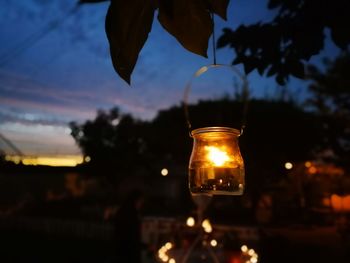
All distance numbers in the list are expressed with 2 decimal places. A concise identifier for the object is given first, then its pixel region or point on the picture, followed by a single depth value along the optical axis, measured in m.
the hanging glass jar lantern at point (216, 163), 0.38
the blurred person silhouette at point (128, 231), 5.27
